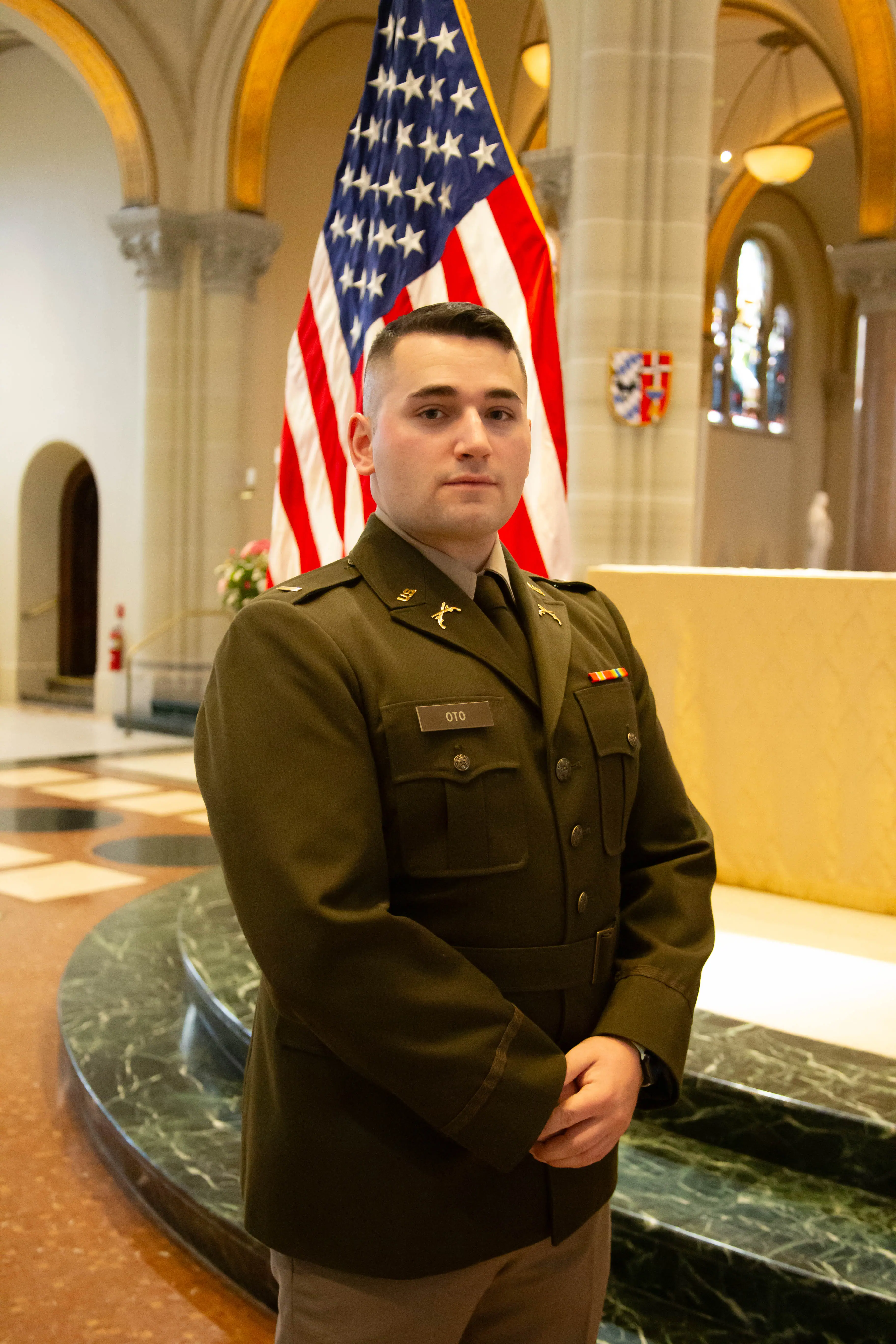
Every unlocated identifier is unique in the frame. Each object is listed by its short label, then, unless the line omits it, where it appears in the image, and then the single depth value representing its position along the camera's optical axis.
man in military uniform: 1.21
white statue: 17.00
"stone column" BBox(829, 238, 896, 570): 11.80
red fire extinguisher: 13.09
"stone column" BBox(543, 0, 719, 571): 7.31
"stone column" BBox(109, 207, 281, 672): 12.59
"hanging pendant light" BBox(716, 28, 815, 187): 13.45
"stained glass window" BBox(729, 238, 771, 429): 20.19
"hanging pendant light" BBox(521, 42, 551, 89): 11.12
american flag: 3.21
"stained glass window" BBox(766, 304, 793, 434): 21.00
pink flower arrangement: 8.59
